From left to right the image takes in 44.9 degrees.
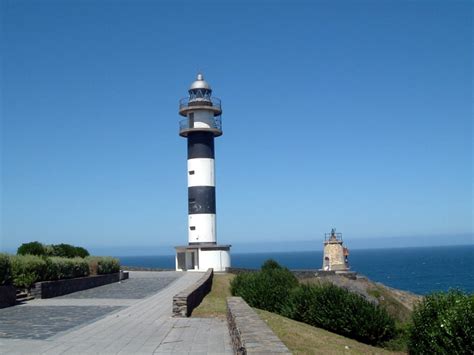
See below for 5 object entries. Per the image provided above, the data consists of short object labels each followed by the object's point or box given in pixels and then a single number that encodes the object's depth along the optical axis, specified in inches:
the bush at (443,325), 509.7
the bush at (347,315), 623.2
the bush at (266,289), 783.1
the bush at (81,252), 1232.8
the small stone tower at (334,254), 1972.2
